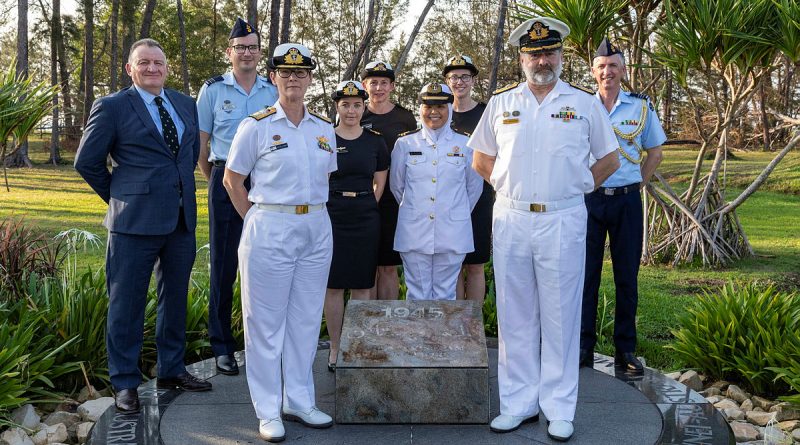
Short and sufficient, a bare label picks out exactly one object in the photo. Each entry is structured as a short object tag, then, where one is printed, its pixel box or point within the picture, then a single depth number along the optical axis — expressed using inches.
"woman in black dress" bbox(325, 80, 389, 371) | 195.2
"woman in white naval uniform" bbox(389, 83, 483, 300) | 202.4
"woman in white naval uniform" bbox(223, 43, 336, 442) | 152.6
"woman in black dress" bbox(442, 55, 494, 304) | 218.2
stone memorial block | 164.2
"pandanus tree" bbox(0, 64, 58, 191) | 192.1
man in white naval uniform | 150.7
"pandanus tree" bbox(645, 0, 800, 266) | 280.2
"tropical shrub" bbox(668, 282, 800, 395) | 193.5
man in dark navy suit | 167.6
